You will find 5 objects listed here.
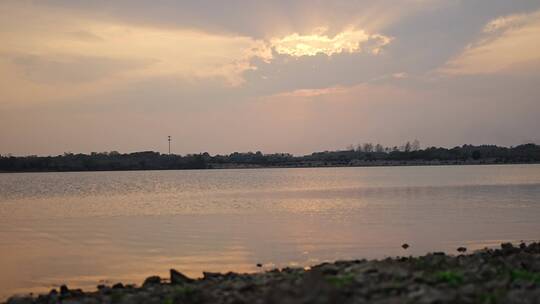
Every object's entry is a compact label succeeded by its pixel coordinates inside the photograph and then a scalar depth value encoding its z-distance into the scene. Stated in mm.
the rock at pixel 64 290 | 16734
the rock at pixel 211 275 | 18328
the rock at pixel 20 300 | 15575
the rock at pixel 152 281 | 17753
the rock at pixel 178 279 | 17419
